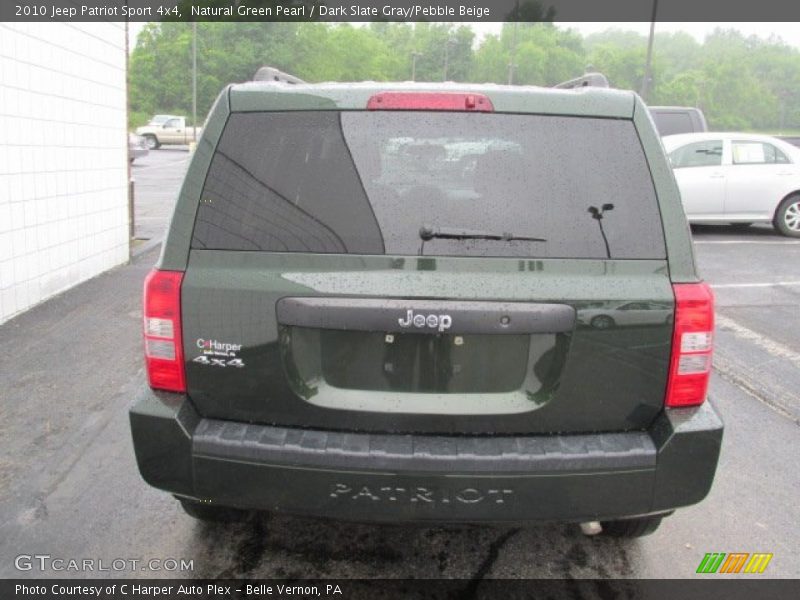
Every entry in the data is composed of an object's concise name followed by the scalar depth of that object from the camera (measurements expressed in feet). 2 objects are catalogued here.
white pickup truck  142.31
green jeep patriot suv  7.47
